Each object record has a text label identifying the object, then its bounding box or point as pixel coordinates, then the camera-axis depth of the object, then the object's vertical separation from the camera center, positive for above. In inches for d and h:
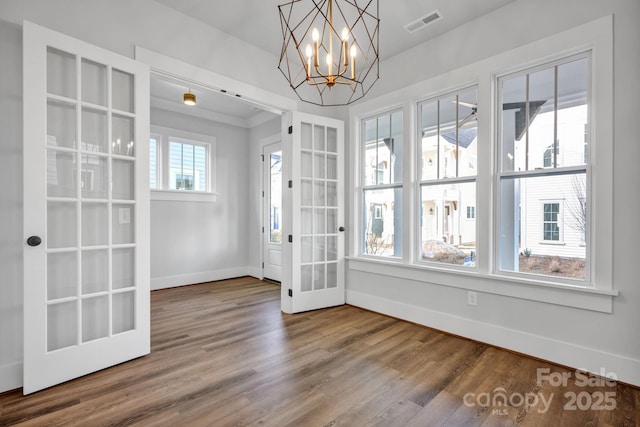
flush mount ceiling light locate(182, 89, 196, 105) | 156.8 +58.9
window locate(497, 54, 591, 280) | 91.0 +14.0
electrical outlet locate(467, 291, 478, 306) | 108.0 -30.5
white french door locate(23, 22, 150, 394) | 75.9 +0.6
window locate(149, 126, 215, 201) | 186.4 +29.9
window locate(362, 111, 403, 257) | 136.2 +12.7
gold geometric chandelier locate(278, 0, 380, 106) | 101.1 +70.0
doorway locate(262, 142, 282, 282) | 207.6 +4.6
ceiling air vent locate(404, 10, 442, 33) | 107.7 +69.8
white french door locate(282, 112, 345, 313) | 137.3 -0.6
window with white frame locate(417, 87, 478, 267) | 113.6 +14.5
